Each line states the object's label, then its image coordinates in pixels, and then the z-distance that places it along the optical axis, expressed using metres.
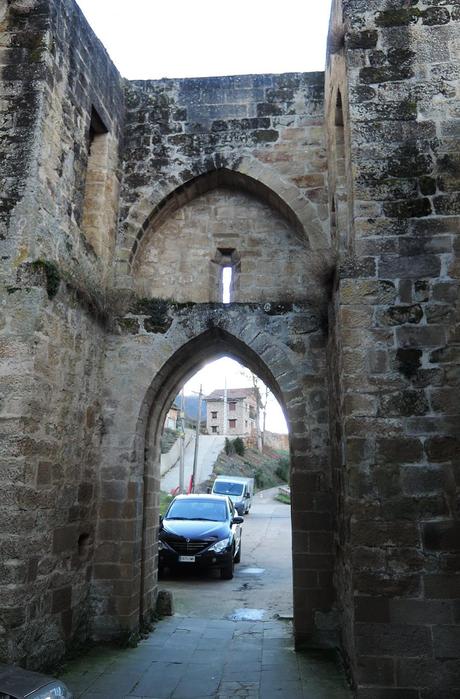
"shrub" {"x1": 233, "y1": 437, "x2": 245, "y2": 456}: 33.06
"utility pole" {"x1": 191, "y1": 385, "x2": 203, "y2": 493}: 22.90
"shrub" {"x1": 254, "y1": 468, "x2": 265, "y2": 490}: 31.36
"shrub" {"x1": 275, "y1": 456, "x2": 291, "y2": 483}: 34.91
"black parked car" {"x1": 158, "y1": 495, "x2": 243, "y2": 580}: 8.91
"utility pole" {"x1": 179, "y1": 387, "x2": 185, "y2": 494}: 21.93
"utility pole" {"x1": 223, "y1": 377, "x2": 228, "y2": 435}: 44.25
